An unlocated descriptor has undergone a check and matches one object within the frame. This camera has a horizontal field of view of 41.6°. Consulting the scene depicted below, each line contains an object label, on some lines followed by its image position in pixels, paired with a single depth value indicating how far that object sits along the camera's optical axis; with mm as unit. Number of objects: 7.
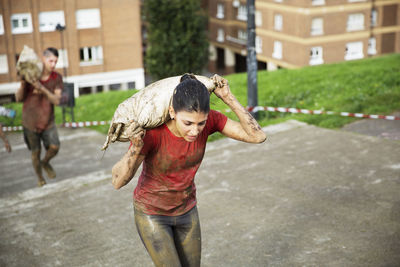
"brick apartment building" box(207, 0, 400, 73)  36500
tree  33625
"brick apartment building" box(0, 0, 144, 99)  33438
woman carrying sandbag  3416
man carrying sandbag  7691
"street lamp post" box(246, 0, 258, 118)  10359
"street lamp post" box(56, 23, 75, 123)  13586
